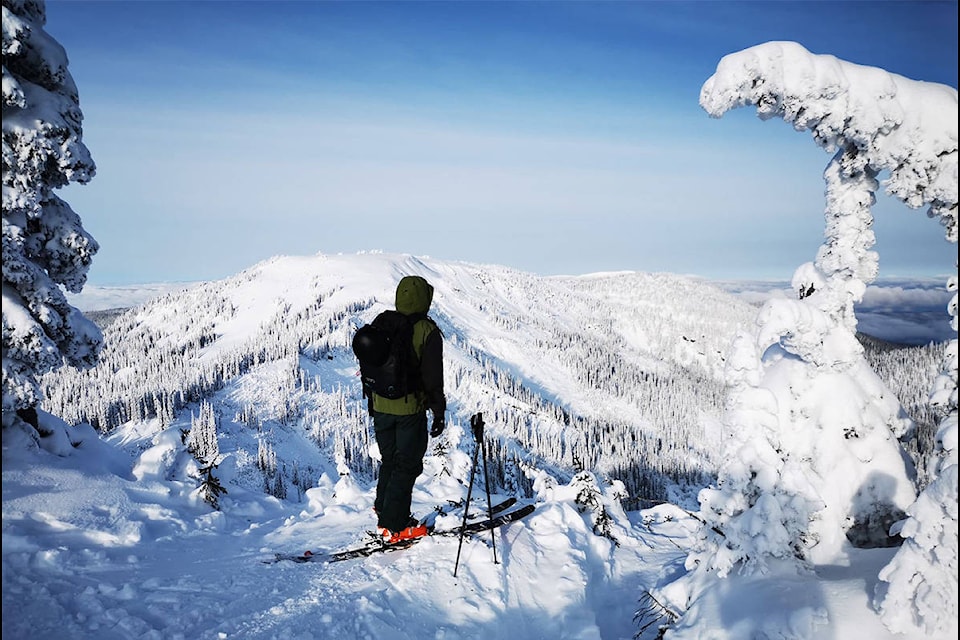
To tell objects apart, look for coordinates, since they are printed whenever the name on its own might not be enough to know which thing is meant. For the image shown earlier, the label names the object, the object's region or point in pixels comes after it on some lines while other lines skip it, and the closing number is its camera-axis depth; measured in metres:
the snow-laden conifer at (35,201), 6.11
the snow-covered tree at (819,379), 5.82
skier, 6.50
